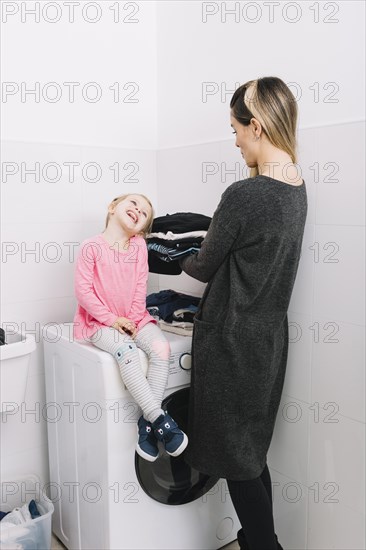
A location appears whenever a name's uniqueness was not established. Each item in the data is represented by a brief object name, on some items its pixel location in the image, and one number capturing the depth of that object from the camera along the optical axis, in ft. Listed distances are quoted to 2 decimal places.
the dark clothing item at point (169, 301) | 6.33
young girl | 5.16
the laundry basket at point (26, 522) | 5.72
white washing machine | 5.36
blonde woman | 4.73
